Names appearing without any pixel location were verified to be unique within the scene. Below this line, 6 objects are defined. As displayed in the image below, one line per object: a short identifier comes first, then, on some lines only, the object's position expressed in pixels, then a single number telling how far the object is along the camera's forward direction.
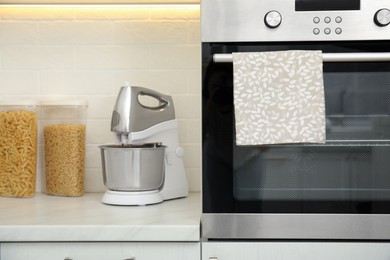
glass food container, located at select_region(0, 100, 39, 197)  2.53
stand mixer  2.31
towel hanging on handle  2.04
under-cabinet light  2.61
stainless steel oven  2.05
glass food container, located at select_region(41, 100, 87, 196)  2.52
